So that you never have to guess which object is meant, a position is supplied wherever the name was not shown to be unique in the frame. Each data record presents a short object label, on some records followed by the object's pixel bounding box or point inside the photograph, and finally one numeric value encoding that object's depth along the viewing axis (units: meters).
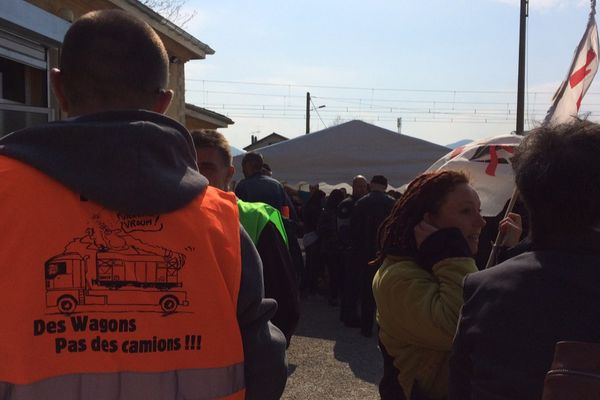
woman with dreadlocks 2.04
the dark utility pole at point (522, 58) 16.23
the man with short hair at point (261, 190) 5.22
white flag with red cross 3.29
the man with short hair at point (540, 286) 1.36
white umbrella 3.58
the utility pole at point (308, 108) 46.71
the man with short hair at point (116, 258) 1.16
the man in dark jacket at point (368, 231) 7.07
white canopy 8.88
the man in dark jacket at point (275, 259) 2.27
